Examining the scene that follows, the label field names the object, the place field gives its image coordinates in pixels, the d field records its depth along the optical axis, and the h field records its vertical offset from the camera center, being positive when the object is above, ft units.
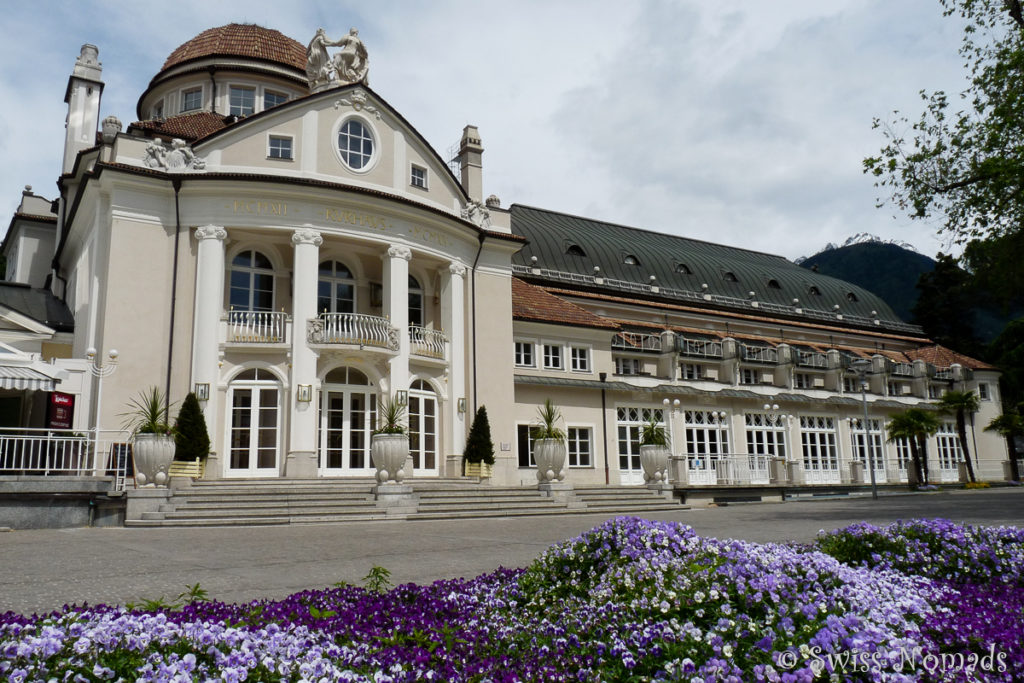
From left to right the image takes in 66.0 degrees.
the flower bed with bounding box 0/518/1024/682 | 11.19 -2.64
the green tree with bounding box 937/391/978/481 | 143.33 +10.34
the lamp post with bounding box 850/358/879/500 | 102.56 +12.88
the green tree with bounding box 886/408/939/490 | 133.28 +5.80
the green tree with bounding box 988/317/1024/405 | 192.34 +25.08
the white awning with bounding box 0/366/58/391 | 59.57 +7.95
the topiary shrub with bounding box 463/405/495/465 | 82.12 +3.18
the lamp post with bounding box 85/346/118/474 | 60.59 +9.37
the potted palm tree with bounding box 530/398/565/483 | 74.54 +1.82
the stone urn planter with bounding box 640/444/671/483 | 82.94 +0.71
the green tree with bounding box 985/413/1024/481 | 150.92 +6.70
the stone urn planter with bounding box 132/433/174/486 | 56.54 +1.57
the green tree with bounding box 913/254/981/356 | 233.76 +46.22
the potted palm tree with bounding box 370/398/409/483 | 64.28 +1.79
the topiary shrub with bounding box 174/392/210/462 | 65.92 +3.90
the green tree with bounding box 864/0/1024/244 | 58.29 +23.65
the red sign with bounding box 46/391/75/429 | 68.80 +6.16
